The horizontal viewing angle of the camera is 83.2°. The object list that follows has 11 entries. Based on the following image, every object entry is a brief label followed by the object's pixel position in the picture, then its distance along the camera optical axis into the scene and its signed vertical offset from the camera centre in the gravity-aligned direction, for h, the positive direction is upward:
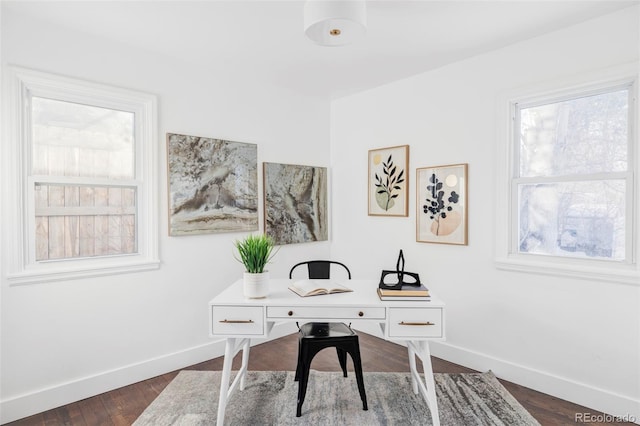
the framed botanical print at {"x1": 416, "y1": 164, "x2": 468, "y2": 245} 3.08 +0.04
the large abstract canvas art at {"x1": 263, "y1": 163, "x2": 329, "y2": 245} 3.68 +0.07
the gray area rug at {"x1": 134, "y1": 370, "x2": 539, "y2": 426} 2.25 -1.31
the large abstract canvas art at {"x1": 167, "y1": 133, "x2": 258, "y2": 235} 3.00 +0.22
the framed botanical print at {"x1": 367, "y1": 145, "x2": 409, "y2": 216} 3.50 +0.28
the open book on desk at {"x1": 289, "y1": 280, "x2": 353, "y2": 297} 2.17 -0.49
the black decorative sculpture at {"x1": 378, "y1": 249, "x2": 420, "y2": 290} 2.13 -0.46
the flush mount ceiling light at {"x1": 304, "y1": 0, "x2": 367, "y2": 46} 1.88 +1.01
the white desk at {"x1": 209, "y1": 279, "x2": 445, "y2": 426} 1.96 -0.60
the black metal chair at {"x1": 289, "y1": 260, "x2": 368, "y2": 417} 2.25 -0.86
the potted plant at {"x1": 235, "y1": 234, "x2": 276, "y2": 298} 2.09 -0.33
